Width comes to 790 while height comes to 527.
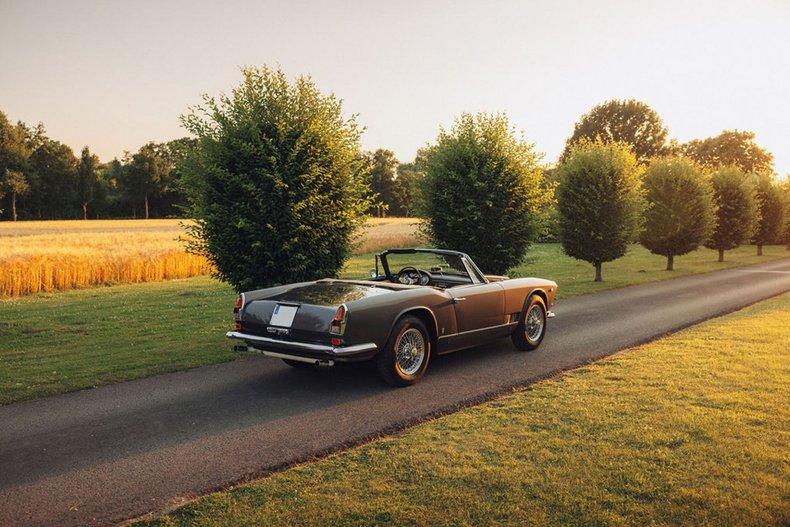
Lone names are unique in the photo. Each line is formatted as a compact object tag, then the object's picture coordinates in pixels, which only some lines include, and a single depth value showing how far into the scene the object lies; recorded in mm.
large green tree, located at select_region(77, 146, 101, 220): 83500
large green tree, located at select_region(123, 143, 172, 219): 86000
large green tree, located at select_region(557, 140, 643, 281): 22547
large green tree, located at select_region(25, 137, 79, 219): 79875
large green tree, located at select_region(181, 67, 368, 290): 10625
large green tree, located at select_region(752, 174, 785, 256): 43219
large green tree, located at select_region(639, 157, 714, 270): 28312
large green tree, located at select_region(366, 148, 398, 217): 106375
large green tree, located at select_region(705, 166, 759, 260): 35750
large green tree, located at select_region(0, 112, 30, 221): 71312
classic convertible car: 7113
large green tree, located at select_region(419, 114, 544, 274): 16156
